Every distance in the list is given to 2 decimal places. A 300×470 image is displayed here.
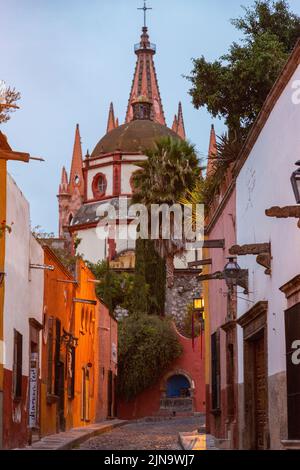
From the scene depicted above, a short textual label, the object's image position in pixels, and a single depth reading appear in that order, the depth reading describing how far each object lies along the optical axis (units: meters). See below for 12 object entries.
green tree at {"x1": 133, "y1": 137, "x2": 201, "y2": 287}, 45.50
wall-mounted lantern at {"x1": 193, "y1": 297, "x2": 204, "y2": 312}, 27.06
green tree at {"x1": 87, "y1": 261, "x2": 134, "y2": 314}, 49.40
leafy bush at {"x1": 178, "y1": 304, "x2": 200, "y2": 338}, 49.62
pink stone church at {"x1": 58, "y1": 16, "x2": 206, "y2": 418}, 45.09
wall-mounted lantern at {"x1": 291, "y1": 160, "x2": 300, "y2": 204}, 10.43
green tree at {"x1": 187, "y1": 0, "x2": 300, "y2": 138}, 27.62
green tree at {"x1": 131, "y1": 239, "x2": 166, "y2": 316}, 47.56
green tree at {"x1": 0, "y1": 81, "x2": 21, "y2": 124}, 16.63
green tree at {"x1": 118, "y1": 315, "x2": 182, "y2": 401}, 44.03
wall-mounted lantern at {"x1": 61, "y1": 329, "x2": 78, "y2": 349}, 26.77
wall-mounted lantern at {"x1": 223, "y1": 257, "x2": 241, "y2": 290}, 16.70
